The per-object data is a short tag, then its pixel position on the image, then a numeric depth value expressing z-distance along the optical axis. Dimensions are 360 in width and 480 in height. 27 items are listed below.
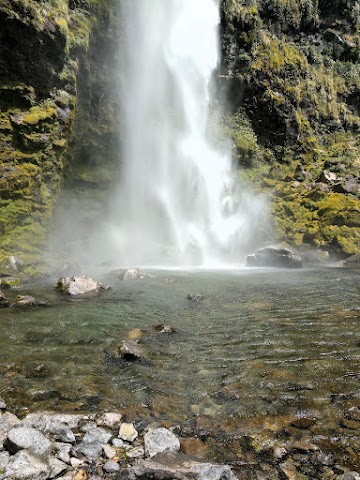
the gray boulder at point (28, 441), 3.34
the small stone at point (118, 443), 3.58
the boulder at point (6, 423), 3.61
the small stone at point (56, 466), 3.07
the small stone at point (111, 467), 3.20
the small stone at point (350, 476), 3.00
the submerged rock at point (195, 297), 11.06
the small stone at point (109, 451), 3.41
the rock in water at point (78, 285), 11.80
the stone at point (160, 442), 3.48
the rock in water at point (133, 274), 15.29
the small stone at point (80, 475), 3.09
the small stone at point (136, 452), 3.44
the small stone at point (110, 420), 3.94
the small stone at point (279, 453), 3.38
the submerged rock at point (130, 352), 6.02
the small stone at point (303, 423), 3.88
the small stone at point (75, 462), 3.23
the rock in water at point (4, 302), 9.58
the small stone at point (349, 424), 3.79
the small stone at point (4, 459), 3.07
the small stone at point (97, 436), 3.60
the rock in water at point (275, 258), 20.23
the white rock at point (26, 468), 2.96
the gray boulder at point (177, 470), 2.95
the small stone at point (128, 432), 3.71
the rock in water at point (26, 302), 9.78
